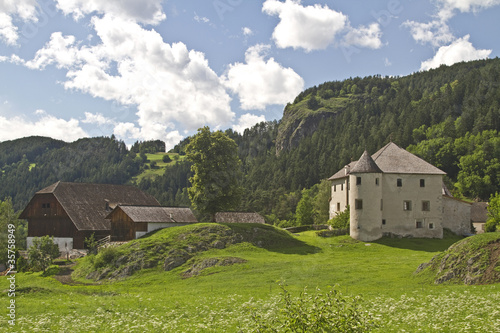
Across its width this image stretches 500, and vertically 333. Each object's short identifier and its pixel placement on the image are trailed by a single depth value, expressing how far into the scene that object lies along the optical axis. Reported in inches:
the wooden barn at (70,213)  2623.0
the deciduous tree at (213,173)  2459.4
